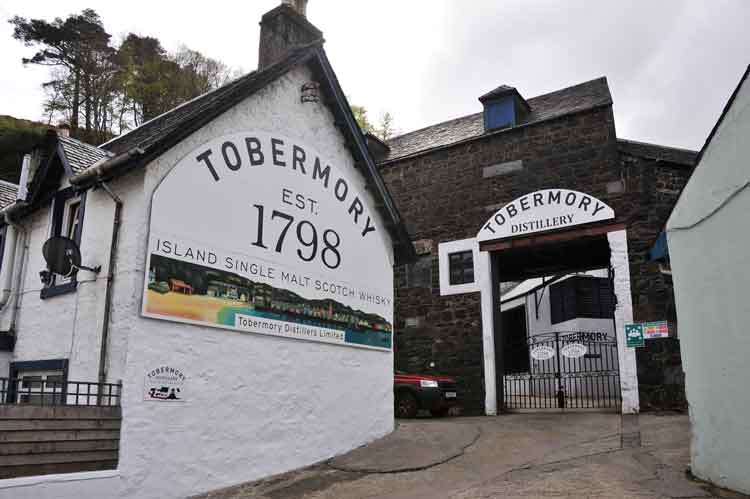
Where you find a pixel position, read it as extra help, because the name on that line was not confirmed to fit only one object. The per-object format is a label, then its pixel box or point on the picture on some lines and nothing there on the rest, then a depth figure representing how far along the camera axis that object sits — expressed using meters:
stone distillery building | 14.95
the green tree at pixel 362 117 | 38.50
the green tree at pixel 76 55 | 37.94
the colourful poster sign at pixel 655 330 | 14.44
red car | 15.18
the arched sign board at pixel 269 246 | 8.78
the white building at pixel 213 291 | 8.09
